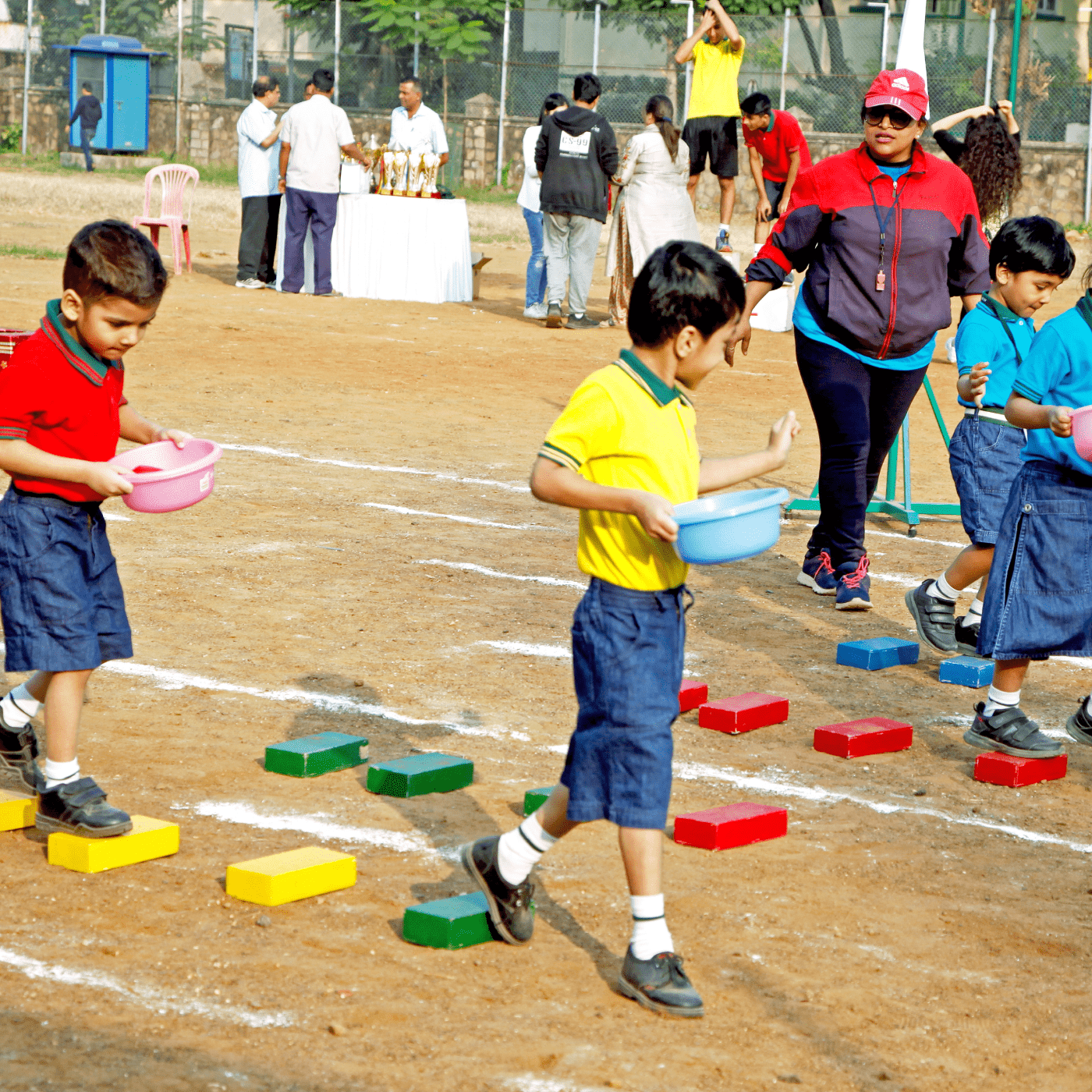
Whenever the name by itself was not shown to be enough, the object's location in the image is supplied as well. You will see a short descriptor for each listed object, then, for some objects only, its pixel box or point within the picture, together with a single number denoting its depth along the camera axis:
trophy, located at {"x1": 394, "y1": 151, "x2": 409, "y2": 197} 32.85
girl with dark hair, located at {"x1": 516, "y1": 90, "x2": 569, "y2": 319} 32.10
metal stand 16.58
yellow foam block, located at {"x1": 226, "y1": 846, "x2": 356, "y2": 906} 7.34
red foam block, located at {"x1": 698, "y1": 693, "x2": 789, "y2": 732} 10.34
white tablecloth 33.83
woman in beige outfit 29.42
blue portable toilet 65.41
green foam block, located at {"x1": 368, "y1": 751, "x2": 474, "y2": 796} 8.88
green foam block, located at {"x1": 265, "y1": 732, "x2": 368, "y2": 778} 9.15
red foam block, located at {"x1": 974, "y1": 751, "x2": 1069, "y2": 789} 9.67
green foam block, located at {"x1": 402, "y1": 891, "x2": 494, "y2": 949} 6.95
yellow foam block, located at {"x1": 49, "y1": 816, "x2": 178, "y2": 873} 7.72
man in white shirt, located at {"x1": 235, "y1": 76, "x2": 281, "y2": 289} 33.92
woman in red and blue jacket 13.20
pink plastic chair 36.74
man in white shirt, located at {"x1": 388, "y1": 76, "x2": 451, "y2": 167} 34.12
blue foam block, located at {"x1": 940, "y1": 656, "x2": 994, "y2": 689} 11.80
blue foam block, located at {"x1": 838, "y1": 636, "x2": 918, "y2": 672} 12.03
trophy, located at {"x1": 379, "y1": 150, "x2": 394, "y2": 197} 32.85
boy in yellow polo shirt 6.59
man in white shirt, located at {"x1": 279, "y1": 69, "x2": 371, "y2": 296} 32.73
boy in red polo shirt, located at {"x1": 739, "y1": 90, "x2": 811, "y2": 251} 27.08
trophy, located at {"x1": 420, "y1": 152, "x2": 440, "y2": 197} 33.02
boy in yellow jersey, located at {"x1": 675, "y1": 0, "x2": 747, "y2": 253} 29.68
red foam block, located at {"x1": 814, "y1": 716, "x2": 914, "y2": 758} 9.96
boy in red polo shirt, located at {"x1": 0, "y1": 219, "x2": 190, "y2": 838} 7.66
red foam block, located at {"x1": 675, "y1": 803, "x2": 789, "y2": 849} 8.34
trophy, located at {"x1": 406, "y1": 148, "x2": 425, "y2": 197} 32.97
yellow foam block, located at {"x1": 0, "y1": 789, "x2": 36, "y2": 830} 8.34
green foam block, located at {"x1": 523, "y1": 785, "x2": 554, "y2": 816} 8.15
